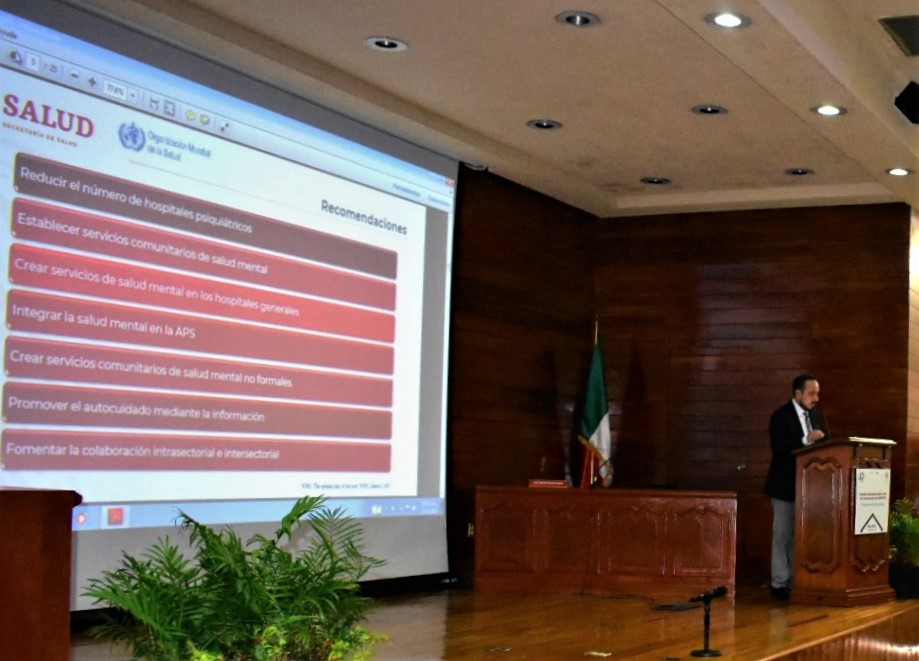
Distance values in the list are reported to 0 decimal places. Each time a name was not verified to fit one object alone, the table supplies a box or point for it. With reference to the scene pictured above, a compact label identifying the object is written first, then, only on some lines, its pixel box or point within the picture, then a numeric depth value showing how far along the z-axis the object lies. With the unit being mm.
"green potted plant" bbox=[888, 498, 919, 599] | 7805
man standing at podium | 7520
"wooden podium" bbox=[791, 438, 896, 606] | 7211
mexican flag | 8977
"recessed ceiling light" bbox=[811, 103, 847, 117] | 6965
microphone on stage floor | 4934
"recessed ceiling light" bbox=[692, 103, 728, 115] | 7141
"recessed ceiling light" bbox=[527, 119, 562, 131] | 7539
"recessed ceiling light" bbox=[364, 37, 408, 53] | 6145
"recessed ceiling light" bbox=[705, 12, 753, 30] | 5594
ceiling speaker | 7621
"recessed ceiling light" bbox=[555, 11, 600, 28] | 5684
